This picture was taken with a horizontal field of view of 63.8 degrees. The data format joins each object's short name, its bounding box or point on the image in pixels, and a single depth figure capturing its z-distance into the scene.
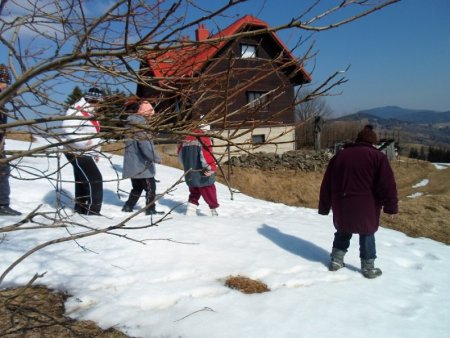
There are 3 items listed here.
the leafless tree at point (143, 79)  1.31
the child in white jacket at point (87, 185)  4.47
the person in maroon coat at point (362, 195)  3.44
